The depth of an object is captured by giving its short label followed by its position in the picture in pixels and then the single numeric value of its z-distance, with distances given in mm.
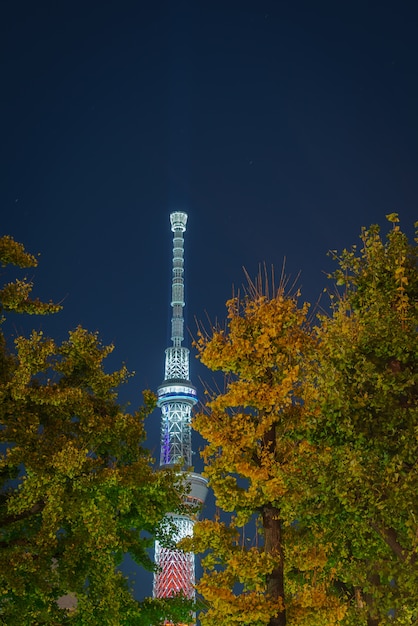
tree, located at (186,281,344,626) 14453
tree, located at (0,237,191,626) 16047
